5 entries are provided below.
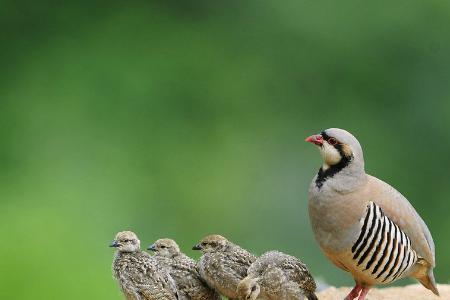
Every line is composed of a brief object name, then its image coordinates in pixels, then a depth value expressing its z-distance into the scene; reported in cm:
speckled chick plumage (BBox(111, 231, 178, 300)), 862
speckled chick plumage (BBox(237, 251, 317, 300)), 880
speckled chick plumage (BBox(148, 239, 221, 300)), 898
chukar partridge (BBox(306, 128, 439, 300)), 948
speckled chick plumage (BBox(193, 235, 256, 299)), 888
